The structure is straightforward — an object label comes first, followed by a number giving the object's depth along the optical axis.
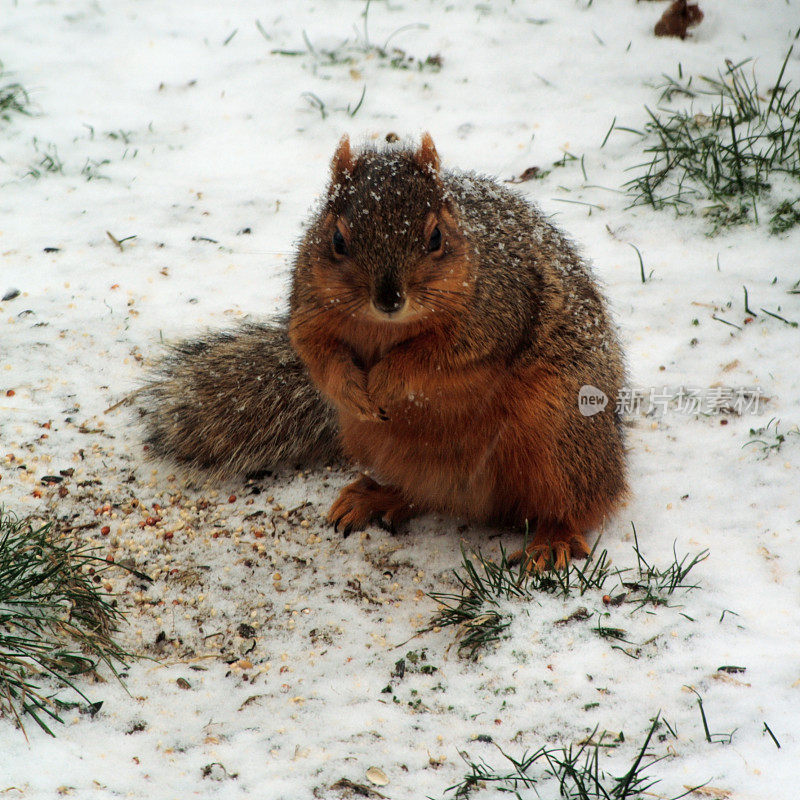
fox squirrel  5.43
